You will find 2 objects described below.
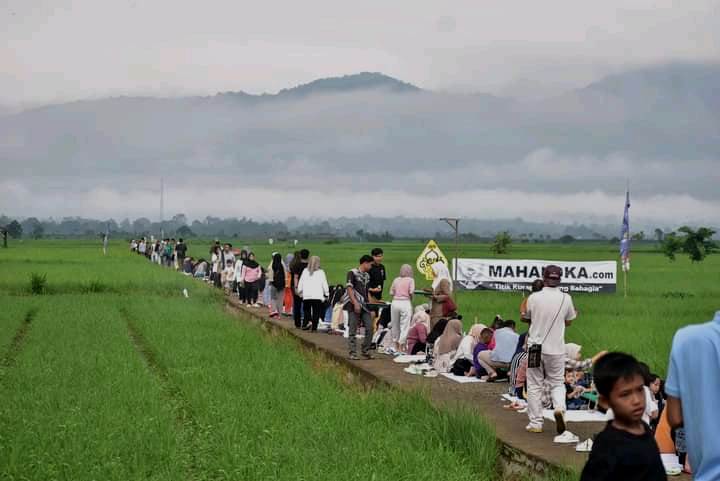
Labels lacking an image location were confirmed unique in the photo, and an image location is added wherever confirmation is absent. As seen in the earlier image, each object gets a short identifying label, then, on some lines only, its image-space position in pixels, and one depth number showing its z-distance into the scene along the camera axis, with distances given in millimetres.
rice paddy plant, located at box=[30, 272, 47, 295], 31859
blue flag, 29609
